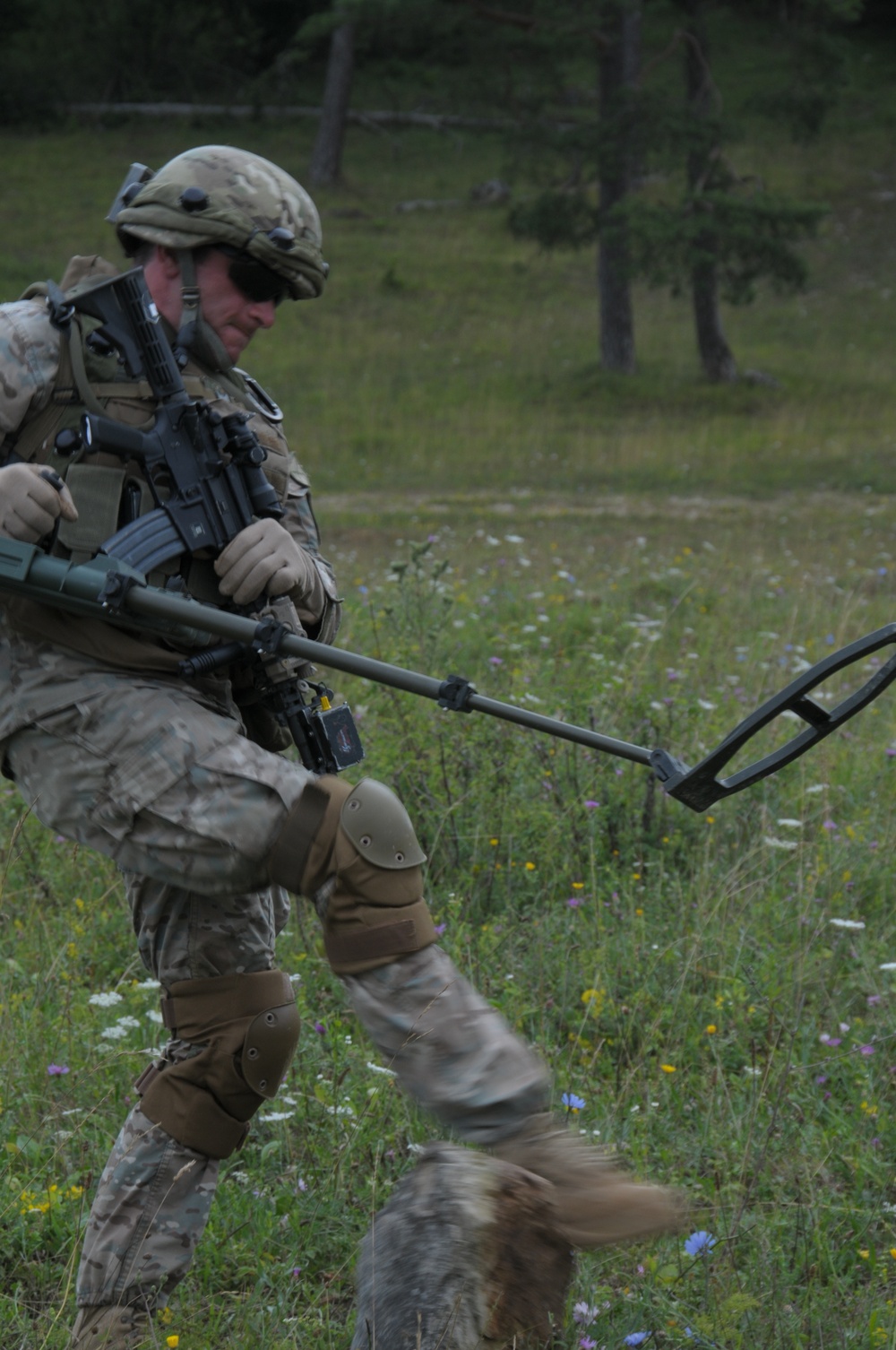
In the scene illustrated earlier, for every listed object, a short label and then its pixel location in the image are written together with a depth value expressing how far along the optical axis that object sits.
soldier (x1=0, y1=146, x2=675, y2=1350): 4.53
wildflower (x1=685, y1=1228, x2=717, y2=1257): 5.13
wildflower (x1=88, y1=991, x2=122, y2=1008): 6.73
